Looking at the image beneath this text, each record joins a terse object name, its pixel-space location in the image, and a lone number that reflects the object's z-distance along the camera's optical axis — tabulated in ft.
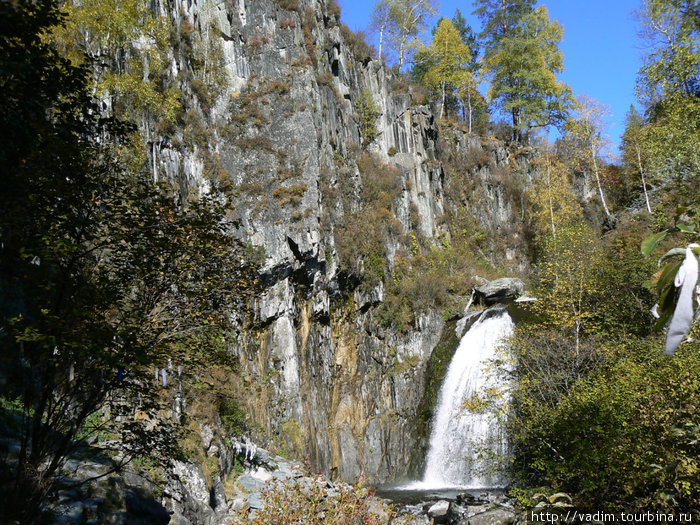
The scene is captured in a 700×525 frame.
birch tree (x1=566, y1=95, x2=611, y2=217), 85.95
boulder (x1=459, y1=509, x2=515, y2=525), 32.07
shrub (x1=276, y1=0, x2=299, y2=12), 76.23
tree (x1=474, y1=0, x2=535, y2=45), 112.78
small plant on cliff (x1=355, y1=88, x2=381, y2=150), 86.74
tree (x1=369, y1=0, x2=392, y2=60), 112.06
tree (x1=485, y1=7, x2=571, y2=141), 103.50
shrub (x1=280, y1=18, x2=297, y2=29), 74.38
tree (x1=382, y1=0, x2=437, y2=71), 112.37
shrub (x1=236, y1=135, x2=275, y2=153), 64.34
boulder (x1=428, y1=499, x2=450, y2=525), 38.40
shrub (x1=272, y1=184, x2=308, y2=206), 60.23
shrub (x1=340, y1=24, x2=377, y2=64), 92.58
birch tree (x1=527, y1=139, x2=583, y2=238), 83.71
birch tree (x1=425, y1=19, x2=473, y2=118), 109.09
